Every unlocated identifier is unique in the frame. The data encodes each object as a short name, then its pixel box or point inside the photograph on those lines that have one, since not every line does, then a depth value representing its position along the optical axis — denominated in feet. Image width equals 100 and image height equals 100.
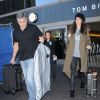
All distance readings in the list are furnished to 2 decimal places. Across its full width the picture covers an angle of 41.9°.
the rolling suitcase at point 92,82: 9.92
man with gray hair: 8.63
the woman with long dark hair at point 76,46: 9.92
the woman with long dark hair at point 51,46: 14.85
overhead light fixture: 23.35
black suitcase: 10.62
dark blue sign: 19.91
